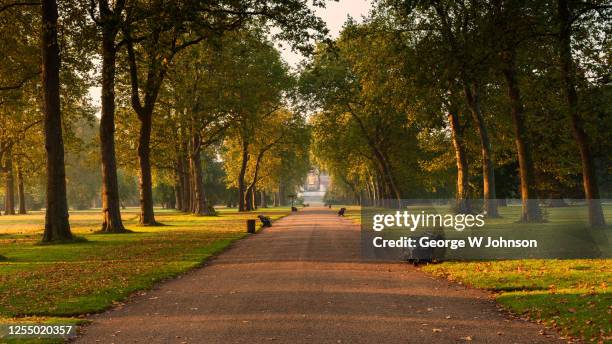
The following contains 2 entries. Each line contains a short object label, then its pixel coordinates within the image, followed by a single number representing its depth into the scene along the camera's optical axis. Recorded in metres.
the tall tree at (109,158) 31.92
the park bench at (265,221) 39.23
